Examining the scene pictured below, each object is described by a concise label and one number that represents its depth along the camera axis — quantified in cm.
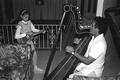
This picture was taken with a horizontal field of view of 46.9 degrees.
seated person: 156
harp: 173
